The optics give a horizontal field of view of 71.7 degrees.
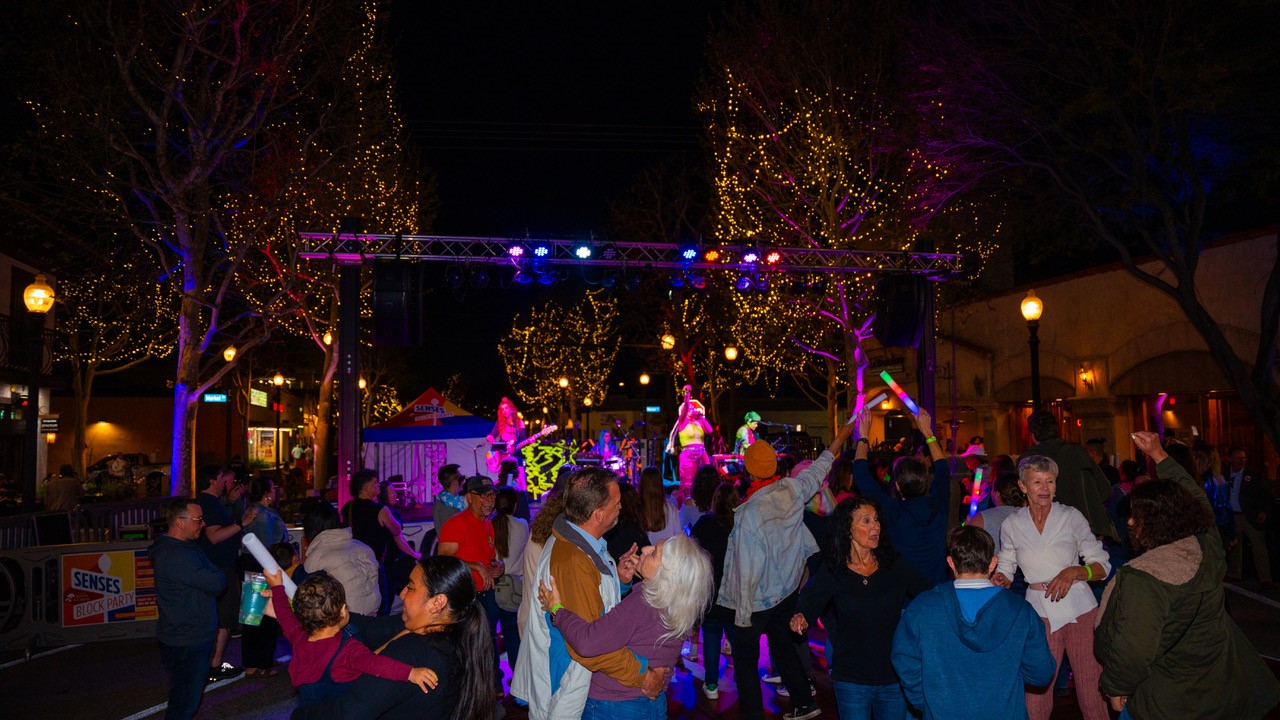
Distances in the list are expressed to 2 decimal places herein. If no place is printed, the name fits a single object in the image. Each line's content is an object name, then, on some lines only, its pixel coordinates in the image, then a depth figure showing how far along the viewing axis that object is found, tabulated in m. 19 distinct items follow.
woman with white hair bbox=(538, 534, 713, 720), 3.24
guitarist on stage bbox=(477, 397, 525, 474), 20.89
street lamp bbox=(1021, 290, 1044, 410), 14.21
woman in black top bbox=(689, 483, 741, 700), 6.45
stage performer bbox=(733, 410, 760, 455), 17.92
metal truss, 13.81
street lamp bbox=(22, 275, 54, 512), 10.77
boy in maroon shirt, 3.12
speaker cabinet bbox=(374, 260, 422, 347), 13.66
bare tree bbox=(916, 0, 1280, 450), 12.85
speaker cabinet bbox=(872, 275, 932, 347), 15.52
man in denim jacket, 5.68
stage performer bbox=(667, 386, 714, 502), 19.44
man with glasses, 5.54
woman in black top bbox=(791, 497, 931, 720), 4.12
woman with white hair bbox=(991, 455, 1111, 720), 4.72
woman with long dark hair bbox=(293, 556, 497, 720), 2.96
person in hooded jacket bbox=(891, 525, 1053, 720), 3.31
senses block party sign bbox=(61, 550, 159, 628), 9.66
